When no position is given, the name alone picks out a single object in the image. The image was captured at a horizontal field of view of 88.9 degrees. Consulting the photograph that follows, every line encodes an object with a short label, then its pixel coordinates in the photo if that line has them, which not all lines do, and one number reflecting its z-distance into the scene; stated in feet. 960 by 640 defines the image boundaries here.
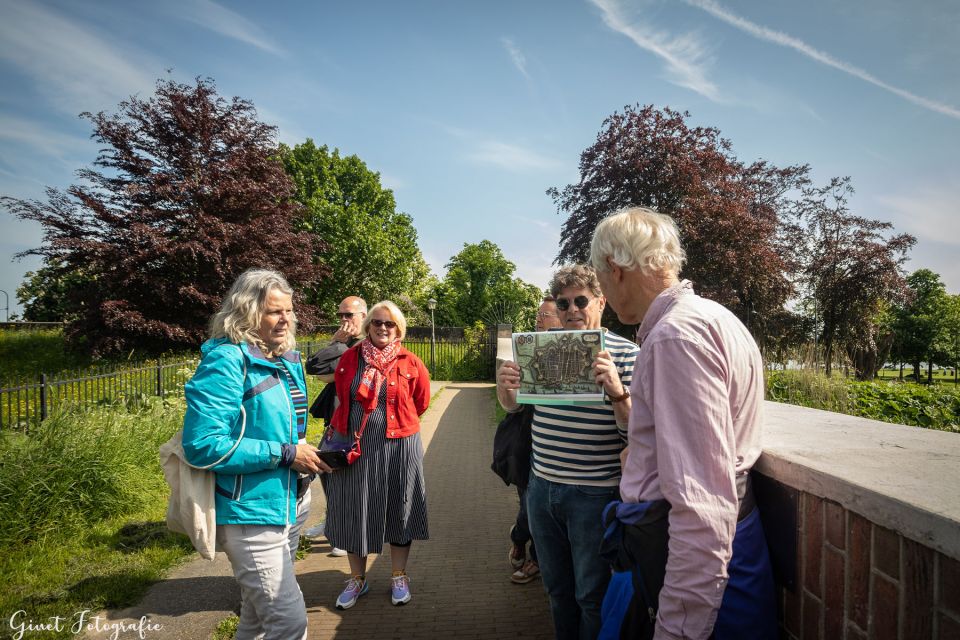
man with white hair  3.96
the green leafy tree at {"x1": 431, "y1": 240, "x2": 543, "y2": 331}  183.52
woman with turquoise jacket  7.02
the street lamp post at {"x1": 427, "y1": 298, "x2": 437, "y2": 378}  68.28
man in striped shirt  7.31
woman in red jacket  11.57
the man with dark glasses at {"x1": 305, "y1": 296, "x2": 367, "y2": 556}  14.32
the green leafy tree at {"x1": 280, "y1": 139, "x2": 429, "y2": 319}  94.17
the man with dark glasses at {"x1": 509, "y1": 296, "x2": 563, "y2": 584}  12.76
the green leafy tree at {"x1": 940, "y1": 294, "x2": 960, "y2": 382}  99.10
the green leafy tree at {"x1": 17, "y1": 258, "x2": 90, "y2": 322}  137.80
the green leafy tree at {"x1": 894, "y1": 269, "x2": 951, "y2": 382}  103.14
